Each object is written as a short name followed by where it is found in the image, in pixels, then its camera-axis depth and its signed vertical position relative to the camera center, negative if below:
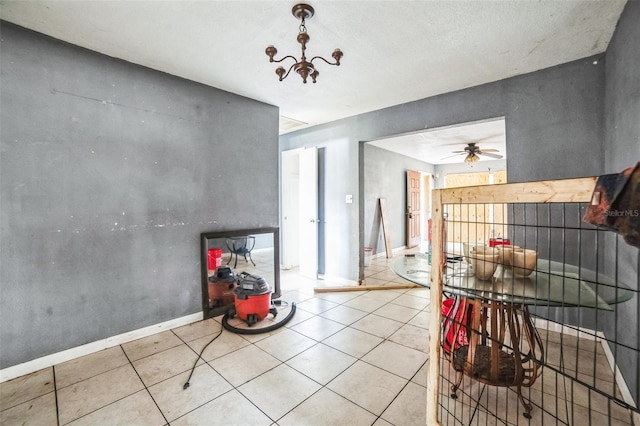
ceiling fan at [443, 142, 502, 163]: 5.64 +1.10
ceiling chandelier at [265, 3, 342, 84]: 1.92 +1.26
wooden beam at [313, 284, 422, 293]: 3.97 -1.15
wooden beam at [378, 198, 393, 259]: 6.48 -0.50
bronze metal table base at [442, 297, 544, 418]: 1.70 -0.98
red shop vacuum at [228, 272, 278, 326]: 2.87 -0.94
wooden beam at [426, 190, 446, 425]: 1.41 -0.50
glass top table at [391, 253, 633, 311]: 1.27 -0.42
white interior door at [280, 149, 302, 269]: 5.32 -0.02
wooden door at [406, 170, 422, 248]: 7.45 -0.03
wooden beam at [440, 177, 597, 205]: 1.01 +0.06
